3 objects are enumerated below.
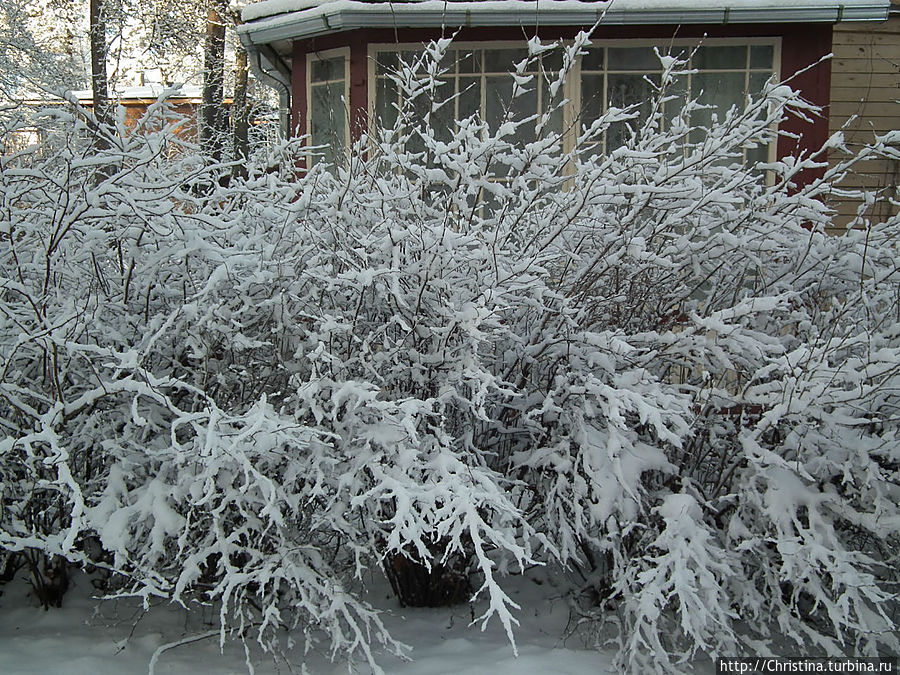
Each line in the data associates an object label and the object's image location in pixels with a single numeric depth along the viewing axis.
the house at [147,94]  16.95
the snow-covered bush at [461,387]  2.72
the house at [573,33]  6.31
